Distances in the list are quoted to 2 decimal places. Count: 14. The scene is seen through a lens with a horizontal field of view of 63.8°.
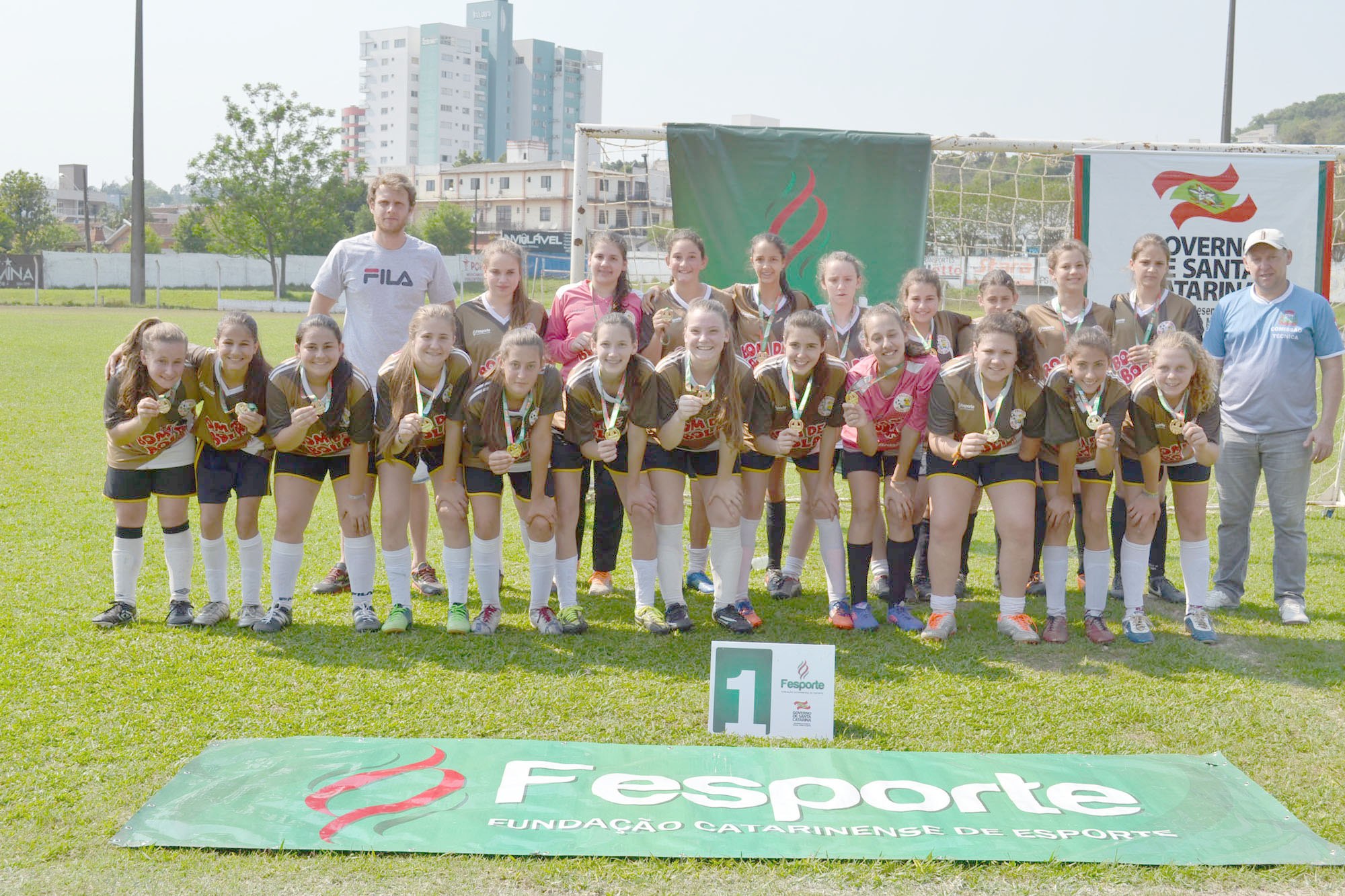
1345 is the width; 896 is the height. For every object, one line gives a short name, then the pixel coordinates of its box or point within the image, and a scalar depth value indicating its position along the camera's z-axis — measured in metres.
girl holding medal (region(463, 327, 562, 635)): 4.91
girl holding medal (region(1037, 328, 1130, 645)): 5.01
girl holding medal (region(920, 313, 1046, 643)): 5.02
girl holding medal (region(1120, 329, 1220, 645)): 5.01
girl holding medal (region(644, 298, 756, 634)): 4.98
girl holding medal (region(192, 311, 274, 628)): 4.95
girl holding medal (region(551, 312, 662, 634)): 4.99
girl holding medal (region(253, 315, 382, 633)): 4.88
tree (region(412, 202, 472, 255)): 63.38
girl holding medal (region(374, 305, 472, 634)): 4.88
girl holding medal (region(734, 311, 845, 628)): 5.07
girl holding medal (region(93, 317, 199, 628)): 4.88
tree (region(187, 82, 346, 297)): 46.44
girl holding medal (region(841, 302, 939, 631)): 5.30
